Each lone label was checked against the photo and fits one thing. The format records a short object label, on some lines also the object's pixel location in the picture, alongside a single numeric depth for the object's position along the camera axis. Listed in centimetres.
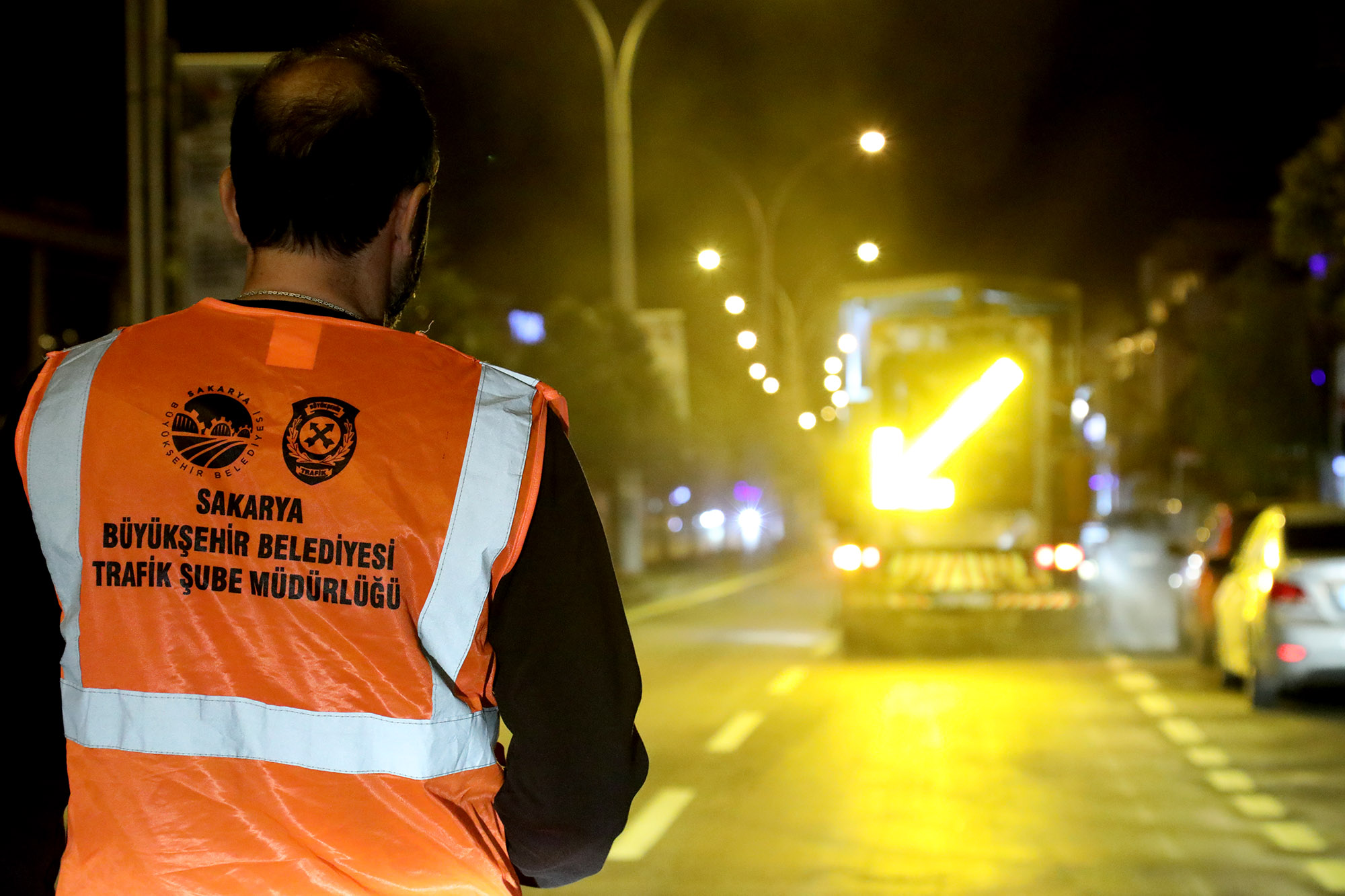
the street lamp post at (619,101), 2367
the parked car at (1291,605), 1124
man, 172
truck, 1647
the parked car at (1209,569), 1471
